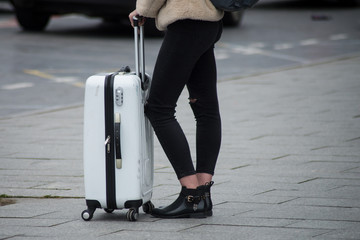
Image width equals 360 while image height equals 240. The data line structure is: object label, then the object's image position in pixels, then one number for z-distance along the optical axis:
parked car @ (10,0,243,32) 27.67
